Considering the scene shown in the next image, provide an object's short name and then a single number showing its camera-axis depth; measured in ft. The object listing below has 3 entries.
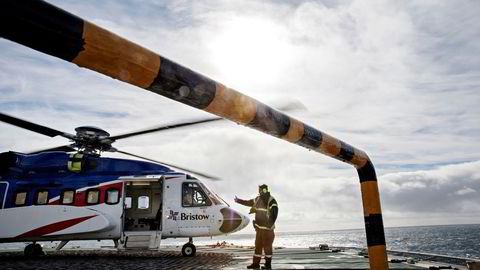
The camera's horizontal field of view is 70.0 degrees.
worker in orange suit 24.79
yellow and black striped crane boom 4.98
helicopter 39.04
